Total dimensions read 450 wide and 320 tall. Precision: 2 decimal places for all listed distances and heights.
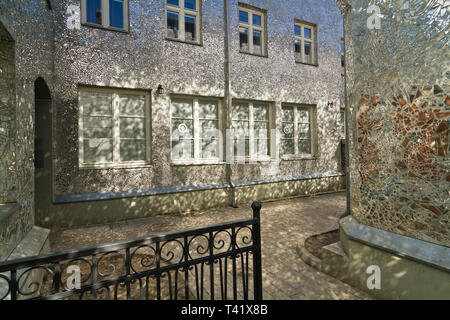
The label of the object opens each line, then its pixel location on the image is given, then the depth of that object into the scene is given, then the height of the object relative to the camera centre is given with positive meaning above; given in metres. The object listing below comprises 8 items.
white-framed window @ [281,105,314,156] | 8.48 +1.15
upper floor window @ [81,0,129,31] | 5.79 +3.72
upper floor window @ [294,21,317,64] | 8.73 +4.33
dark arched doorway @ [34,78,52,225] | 4.98 +0.24
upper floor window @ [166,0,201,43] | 6.68 +4.06
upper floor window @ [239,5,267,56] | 7.71 +4.28
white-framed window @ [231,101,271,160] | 7.61 +1.08
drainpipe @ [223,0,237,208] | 7.17 +1.97
